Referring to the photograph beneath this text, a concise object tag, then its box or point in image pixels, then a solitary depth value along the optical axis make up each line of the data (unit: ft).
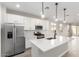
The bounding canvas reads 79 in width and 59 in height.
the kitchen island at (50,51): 4.94
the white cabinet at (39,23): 12.53
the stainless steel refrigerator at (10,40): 8.01
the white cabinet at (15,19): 9.52
